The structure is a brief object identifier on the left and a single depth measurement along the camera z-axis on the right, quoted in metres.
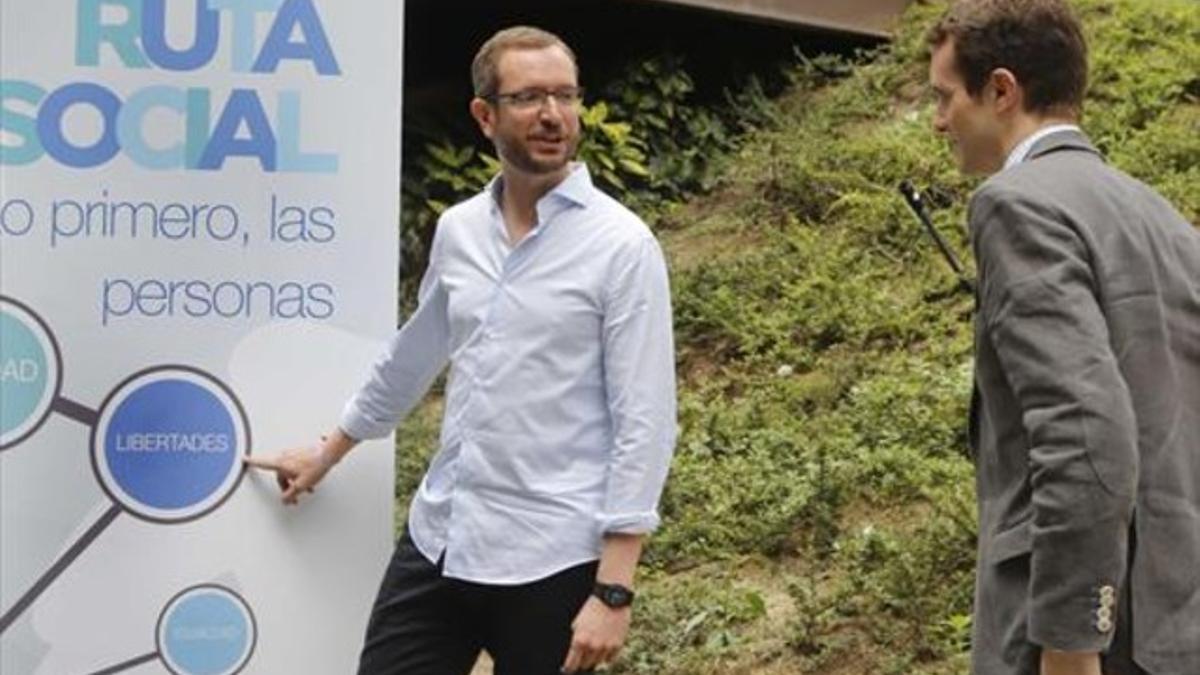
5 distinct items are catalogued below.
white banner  4.44
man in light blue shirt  3.98
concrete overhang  10.85
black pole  3.83
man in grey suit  2.98
